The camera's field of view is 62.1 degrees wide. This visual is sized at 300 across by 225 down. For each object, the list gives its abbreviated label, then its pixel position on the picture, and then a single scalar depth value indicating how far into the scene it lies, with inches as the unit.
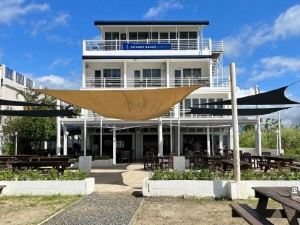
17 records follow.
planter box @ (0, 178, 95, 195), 254.7
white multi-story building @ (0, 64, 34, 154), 744.4
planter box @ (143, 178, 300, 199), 243.0
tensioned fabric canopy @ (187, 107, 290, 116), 388.2
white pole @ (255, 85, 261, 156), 542.2
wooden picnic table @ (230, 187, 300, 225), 122.9
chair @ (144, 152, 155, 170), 442.9
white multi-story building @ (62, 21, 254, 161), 660.2
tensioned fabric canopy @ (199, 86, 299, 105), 287.6
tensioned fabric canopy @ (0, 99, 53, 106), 314.8
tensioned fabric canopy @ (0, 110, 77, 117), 377.1
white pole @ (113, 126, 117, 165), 550.3
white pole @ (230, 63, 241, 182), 236.9
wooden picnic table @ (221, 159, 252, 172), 296.6
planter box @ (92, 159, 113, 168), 521.7
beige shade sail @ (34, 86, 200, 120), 275.5
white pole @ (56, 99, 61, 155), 505.1
